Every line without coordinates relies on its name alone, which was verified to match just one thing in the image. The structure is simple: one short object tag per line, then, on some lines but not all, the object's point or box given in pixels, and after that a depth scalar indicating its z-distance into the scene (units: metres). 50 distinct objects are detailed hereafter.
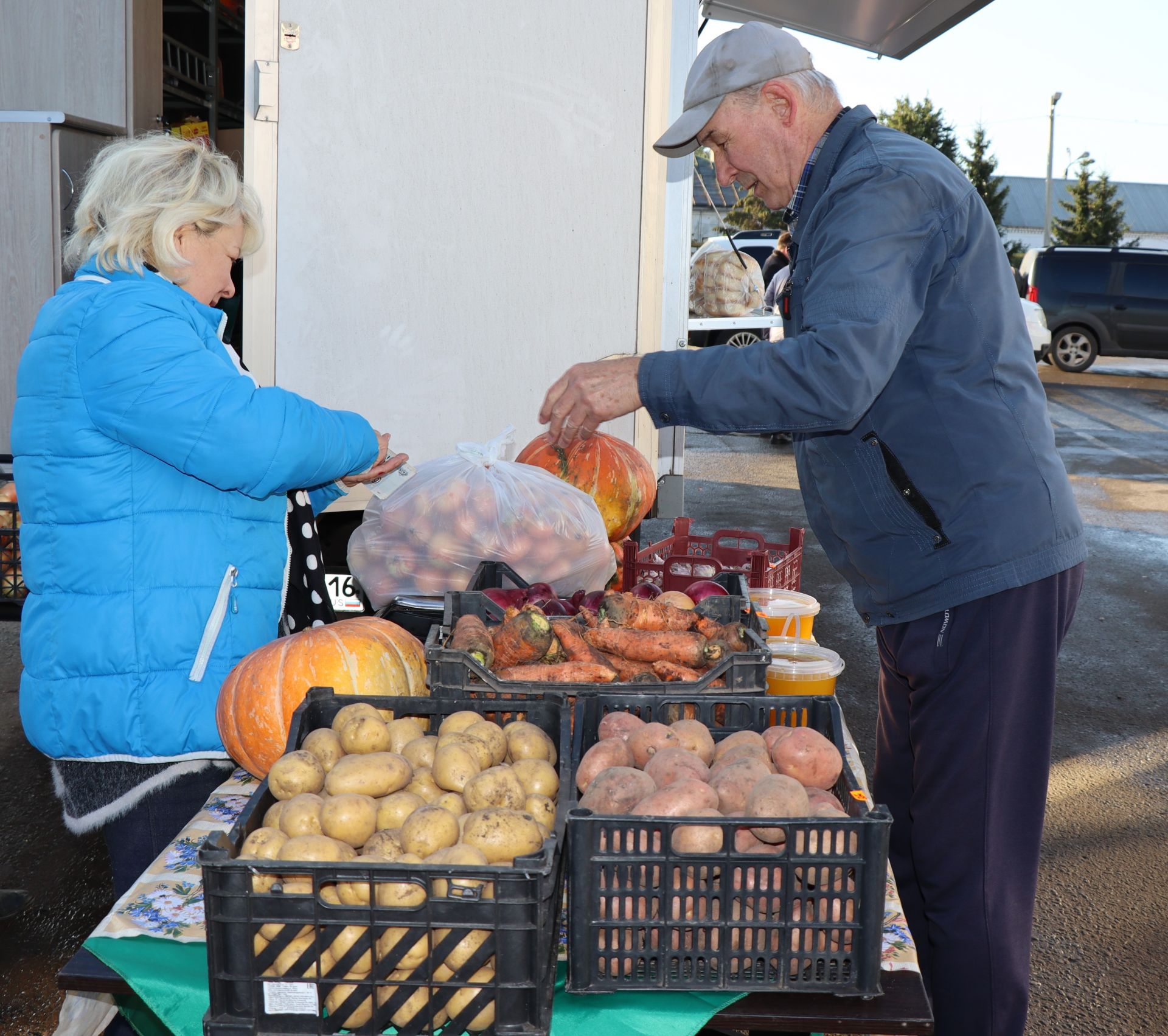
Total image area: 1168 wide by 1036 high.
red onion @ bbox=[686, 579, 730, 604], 2.61
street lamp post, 46.69
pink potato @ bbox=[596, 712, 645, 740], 1.84
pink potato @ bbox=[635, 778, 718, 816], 1.53
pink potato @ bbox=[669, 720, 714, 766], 1.78
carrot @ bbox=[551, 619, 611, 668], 2.26
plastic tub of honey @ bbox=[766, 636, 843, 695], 2.57
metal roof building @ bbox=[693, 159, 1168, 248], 59.28
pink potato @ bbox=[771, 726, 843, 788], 1.69
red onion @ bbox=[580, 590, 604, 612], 2.56
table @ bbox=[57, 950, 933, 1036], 1.49
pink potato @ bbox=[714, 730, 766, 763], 1.78
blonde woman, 2.22
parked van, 19.66
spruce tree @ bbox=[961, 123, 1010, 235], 41.16
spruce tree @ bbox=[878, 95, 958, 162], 39.00
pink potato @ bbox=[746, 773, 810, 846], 1.50
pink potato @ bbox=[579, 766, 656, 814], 1.58
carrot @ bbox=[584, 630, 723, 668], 2.18
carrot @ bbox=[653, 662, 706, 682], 2.12
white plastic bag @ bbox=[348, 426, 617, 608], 2.91
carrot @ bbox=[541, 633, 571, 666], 2.25
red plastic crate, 3.01
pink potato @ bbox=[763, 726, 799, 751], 1.77
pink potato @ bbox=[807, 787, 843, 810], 1.62
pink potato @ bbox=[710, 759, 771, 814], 1.59
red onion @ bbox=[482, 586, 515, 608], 2.52
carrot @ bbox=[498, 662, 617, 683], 2.13
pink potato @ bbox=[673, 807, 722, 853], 1.46
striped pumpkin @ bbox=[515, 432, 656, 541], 3.44
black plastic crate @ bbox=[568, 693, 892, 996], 1.46
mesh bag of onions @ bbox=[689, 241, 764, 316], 6.24
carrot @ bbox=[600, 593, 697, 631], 2.32
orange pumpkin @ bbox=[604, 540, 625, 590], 3.23
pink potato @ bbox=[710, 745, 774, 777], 1.70
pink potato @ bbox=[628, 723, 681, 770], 1.75
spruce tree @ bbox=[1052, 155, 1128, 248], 46.38
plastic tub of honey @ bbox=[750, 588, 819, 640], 2.84
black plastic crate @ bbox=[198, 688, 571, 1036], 1.39
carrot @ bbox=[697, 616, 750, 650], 2.21
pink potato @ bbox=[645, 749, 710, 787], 1.63
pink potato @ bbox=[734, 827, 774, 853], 1.51
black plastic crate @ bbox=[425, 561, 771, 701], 2.01
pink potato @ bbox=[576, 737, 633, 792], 1.73
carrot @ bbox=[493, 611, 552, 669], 2.20
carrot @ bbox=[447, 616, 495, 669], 2.15
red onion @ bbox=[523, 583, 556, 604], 2.58
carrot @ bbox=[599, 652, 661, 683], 2.20
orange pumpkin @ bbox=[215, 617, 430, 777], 2.23
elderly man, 2.21
